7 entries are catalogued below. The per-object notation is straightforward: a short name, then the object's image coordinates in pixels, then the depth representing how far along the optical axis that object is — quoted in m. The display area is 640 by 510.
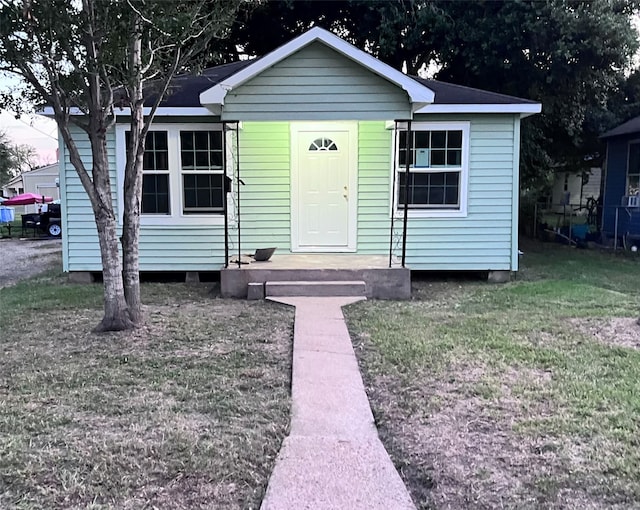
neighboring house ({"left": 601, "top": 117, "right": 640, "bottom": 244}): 13.58
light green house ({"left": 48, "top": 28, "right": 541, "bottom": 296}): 8.63
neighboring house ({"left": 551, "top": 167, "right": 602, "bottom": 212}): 28.61
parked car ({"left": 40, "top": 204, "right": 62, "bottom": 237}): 19.83
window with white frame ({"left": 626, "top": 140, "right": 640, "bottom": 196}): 13.80
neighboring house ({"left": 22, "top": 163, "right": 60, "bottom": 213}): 45.88
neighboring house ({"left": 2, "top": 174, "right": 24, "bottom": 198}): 47.52
